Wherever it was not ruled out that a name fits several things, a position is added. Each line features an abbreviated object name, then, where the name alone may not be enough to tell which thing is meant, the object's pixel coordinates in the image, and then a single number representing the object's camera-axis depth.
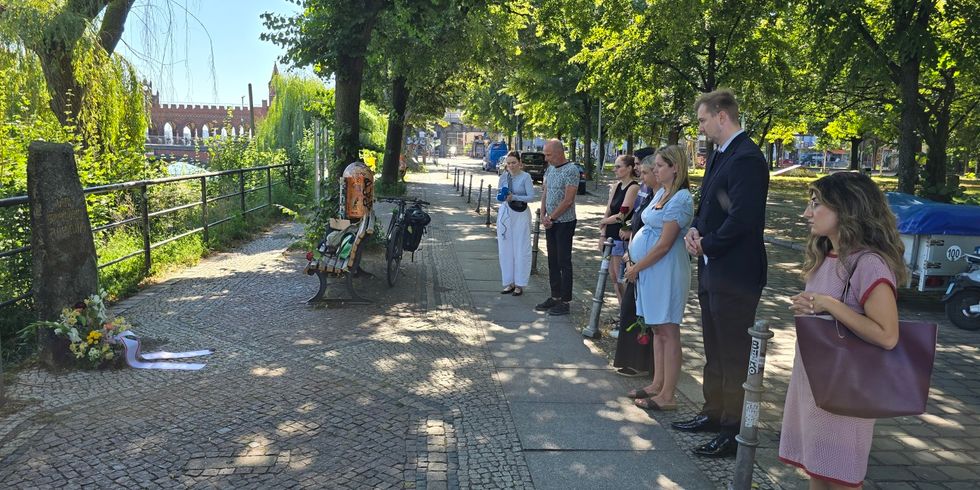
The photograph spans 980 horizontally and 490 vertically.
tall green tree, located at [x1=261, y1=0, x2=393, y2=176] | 10.67
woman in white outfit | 8.27
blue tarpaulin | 8.51
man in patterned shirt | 7.55
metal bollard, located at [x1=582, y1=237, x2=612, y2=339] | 6.59
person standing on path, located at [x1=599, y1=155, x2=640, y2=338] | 6.54
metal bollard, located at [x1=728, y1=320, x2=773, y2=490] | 3.28
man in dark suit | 3.84
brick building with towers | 62.92
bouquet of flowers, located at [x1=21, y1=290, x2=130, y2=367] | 5.15
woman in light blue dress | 4.70
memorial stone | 5.09
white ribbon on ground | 5.33
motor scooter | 7.85
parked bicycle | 8.75
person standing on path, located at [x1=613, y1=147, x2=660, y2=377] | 5.40
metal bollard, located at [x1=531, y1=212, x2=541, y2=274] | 10.36
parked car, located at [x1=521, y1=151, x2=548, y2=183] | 37.00
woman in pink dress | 2.59
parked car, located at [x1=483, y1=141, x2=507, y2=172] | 57.62
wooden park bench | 7.60
